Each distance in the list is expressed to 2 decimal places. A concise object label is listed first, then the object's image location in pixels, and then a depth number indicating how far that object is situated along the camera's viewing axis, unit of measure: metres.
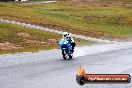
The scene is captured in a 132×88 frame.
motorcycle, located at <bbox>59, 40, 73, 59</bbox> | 25.97
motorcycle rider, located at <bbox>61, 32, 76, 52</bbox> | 26.05
